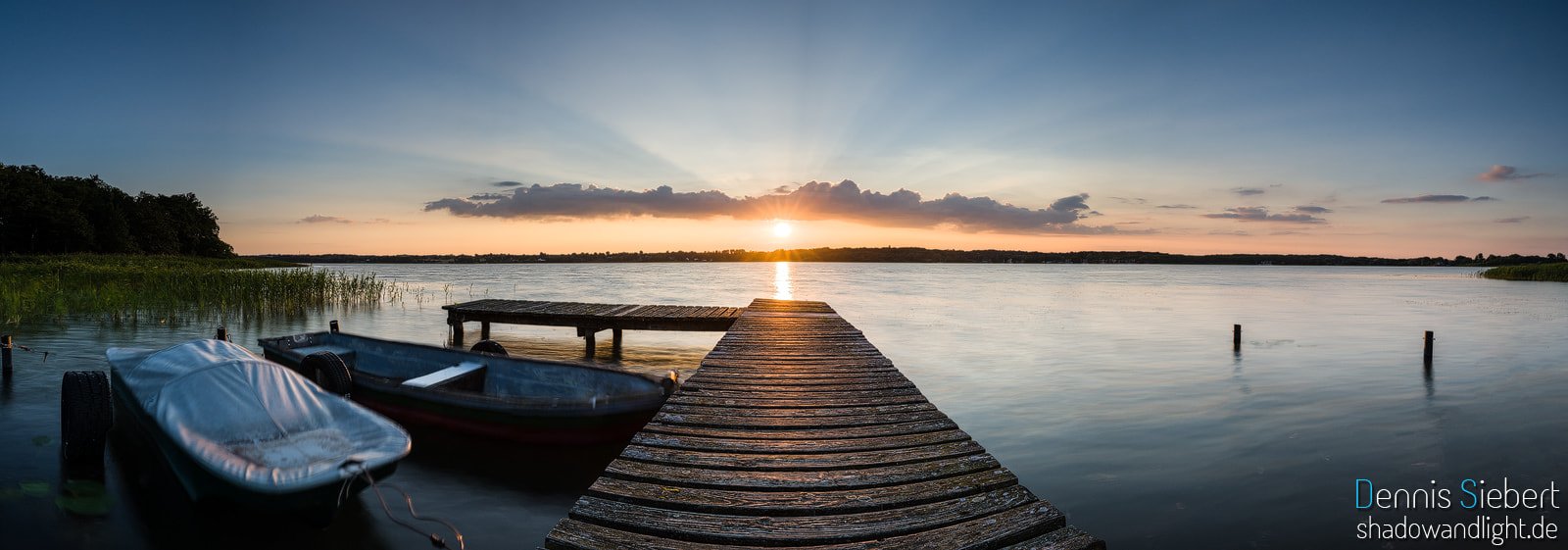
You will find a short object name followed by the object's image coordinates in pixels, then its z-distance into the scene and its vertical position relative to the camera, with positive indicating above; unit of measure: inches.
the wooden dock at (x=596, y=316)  619.2 -51.0
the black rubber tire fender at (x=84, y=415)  290.0 -68.3
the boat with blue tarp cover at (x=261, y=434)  182.4 -55.5
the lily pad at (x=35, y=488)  274.8 -95.6
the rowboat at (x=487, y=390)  286.4 -61.9
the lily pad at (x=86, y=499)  261.7 -96.9
